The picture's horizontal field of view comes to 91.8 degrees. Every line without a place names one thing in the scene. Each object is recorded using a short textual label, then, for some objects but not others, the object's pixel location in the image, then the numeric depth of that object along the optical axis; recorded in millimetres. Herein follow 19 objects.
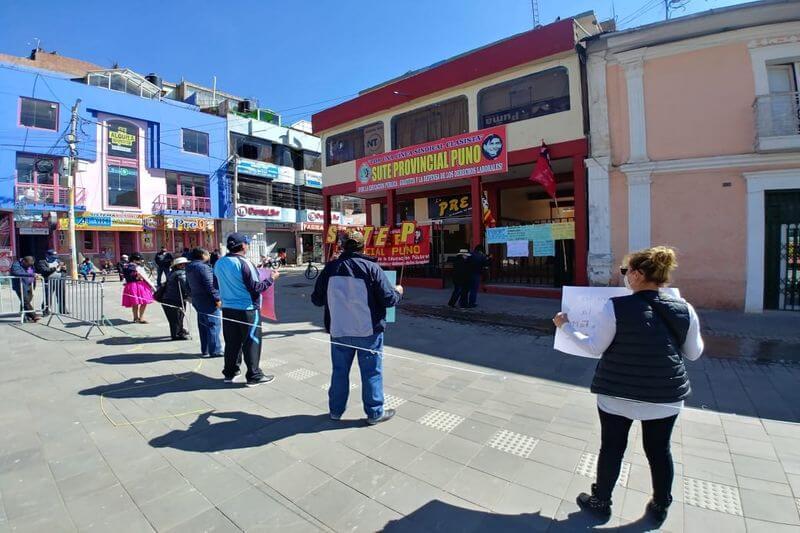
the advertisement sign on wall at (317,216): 34531
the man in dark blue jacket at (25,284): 8773
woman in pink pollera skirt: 8250
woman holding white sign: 2111
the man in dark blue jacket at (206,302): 5891
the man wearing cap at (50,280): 8508
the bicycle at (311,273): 19141
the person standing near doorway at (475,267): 10094
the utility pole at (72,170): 18312
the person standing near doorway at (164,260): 12156
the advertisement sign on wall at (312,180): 34125
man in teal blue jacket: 4711
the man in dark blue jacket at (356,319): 3625
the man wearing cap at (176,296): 6746
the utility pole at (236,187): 27602
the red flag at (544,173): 10719
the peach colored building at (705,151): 8656
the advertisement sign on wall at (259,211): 29284
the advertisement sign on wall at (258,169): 29734
